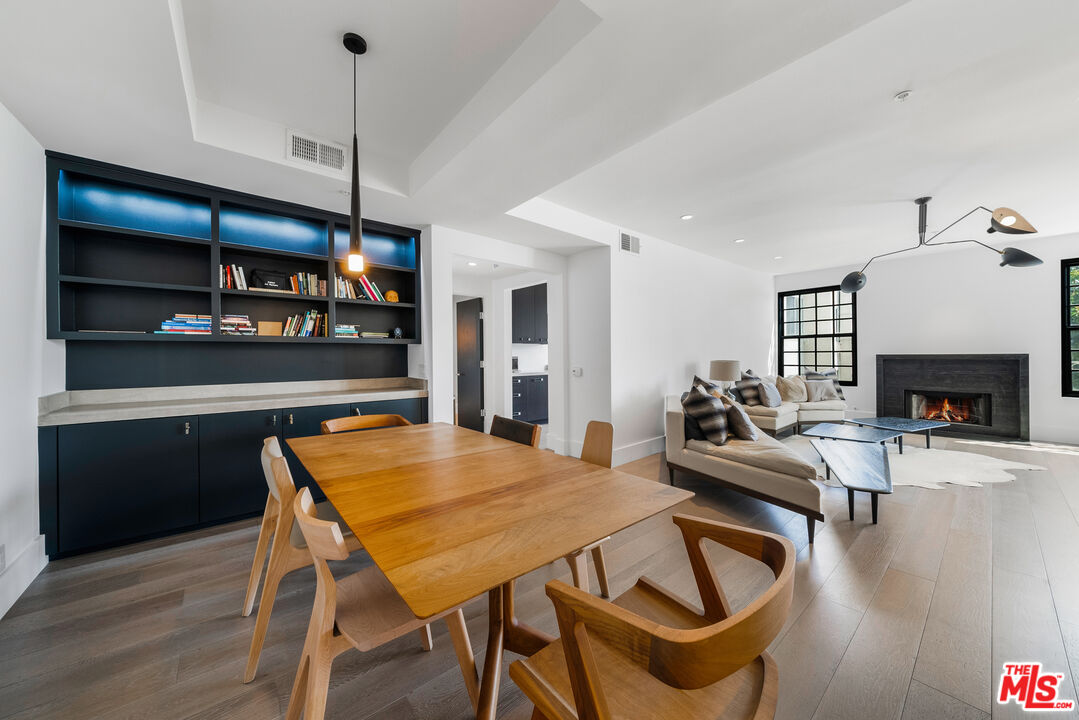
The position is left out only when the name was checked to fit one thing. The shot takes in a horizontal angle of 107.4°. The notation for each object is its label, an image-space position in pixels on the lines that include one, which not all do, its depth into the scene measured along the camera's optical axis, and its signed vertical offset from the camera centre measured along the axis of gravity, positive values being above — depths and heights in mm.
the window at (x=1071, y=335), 4914 +266
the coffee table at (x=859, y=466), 2651 -845
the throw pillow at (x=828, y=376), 6004 -299
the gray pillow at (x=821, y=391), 5797 -506
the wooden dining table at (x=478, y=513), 857 -448
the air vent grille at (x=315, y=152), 2523 +1341
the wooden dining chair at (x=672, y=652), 618 -559
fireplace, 5160 -496
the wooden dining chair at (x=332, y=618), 953 -732
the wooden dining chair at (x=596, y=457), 1660 -453
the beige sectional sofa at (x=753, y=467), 2551 -818
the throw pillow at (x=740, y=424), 3377 -584
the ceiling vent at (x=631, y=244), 4438 +1279
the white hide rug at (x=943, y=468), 3578 -1108
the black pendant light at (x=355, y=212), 1767 +656
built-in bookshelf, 2502 +726
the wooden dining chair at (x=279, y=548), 1326 -728
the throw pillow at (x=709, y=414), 3309 -495
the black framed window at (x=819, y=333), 6652 +423
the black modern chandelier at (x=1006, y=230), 2960 +981
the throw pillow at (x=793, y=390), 5738 -490
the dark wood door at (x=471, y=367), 6023 -157
